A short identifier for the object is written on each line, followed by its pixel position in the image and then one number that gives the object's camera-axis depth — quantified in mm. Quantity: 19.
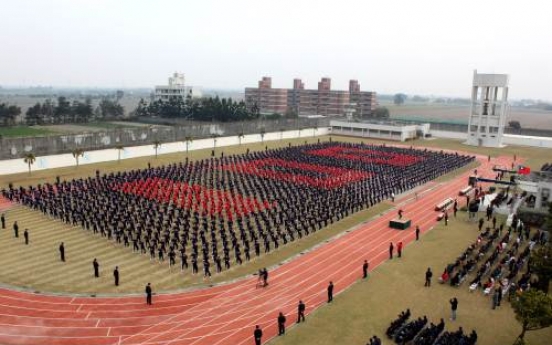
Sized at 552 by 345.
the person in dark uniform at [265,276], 21547
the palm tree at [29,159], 46719
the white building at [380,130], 87188
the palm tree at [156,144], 60541
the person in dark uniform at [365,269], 22789
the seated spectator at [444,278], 22330
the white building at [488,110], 76500
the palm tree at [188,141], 64988
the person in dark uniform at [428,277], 21750
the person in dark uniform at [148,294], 19447
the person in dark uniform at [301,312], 18172
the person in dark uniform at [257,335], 16172
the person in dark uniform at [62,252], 23984
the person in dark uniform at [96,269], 21862
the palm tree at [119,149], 56466
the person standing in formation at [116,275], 21095
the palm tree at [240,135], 74638
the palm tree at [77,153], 50812
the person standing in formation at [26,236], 26438
